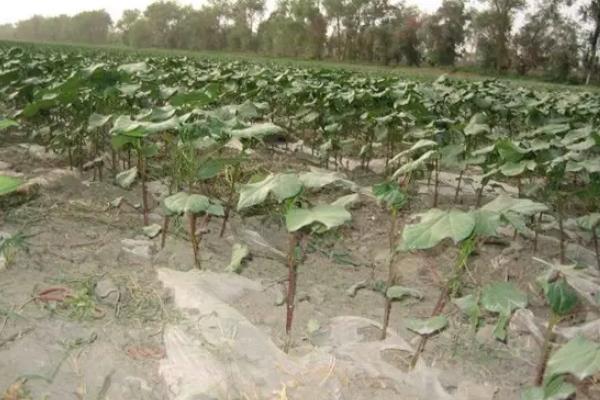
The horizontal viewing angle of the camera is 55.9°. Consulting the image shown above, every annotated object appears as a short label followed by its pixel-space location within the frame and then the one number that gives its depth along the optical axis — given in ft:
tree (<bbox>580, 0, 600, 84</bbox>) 117.53
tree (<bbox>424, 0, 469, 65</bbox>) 134.82
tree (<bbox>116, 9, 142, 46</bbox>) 297.12
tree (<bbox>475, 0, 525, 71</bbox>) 126.21
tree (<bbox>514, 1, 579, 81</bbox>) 120.98
